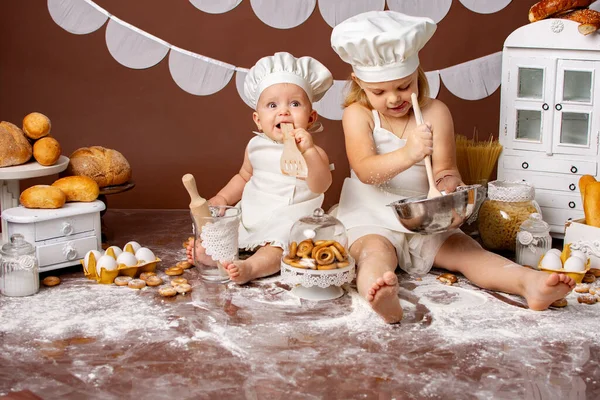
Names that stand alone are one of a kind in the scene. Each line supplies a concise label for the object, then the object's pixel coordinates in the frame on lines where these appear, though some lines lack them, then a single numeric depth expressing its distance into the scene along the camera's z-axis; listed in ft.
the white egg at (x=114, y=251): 6.49
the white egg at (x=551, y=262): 6.31
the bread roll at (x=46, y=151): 6.74
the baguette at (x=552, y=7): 7.12
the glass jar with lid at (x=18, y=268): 5.92
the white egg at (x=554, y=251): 6.42
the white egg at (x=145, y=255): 6.59
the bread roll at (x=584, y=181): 6.89
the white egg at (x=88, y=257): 6.40
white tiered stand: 6.47
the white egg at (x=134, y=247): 6.70
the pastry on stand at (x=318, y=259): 5.75
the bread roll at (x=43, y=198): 6.48
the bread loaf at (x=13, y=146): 6.54
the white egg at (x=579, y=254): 6.41
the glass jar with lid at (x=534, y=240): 6.74
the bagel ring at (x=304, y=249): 5.81
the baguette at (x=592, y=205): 6.62
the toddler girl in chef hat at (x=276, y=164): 6.51
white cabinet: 7.16
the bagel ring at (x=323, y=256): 5.75
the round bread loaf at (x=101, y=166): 7.17
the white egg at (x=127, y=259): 6.46
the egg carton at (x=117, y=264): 6.34
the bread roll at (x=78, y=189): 6.70
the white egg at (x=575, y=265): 6.29
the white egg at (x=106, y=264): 6.31
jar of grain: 6.98
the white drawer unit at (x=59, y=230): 6.34
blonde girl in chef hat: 6.00
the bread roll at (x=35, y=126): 6.85
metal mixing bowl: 5.80
